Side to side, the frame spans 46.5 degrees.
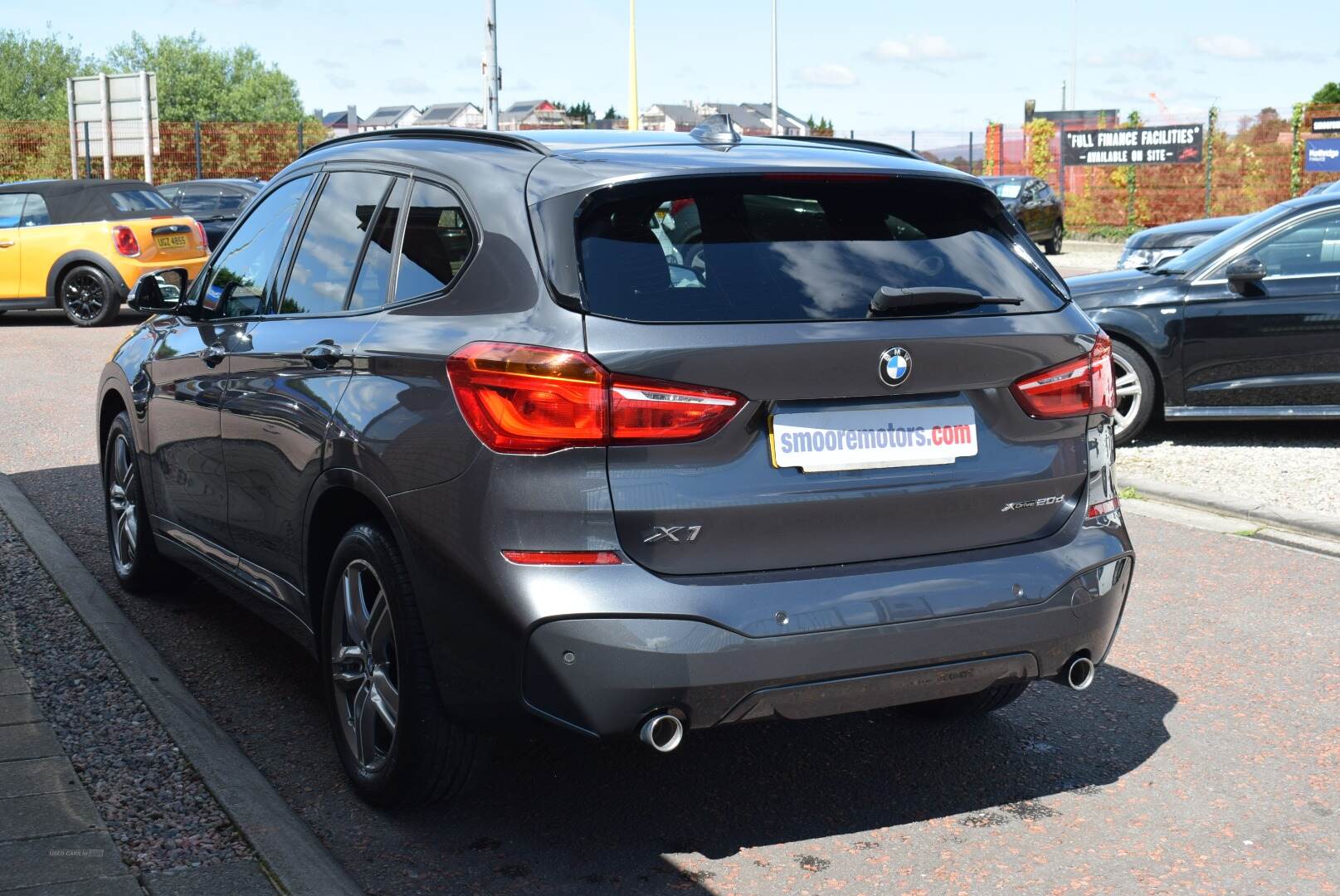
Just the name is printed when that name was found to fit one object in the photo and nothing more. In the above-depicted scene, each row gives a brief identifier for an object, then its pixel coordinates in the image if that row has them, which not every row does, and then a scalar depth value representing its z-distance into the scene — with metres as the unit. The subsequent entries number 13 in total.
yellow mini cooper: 19.23
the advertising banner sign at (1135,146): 33.38
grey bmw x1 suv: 3.34
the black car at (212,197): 25.53
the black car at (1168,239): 17.77
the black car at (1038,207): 31.48
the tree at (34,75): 90.38
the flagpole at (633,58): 42.79
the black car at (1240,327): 9.46
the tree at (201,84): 98.75
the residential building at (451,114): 146.75
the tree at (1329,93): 58.50
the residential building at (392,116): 151.66
